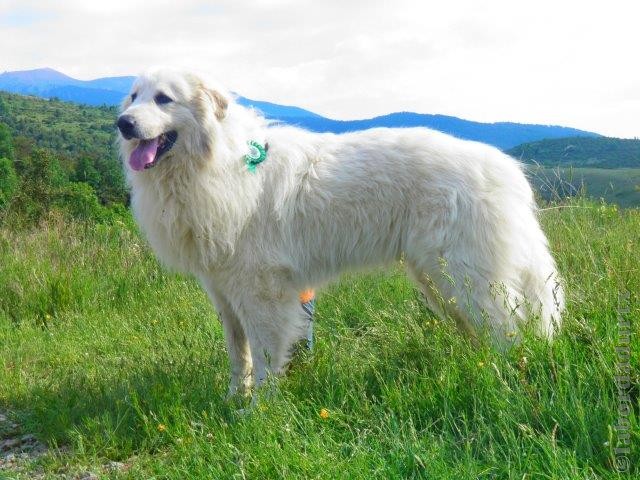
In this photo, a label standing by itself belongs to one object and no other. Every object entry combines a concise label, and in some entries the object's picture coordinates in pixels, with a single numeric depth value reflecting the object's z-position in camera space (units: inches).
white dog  142.6
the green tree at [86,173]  1248.2
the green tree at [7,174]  1358.0
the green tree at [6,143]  1843.0
